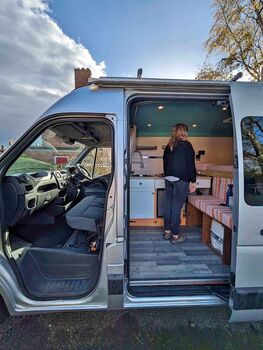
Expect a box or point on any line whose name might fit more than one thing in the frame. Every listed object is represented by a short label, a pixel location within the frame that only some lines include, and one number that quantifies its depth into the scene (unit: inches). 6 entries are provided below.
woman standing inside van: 97.4
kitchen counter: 134.4
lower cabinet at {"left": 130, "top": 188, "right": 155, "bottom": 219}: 135.7
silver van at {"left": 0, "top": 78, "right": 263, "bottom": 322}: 56.9
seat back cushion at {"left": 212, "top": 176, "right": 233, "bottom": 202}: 117.6
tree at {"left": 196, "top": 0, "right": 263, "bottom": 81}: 242.7
